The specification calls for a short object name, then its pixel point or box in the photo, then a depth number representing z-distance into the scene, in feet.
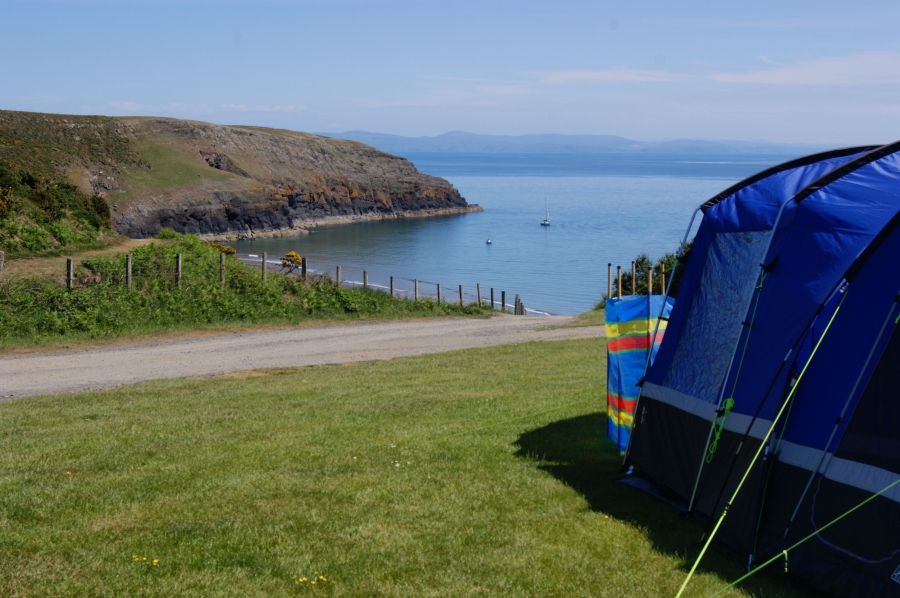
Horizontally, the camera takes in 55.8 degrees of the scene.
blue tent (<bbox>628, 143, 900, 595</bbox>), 18.61
